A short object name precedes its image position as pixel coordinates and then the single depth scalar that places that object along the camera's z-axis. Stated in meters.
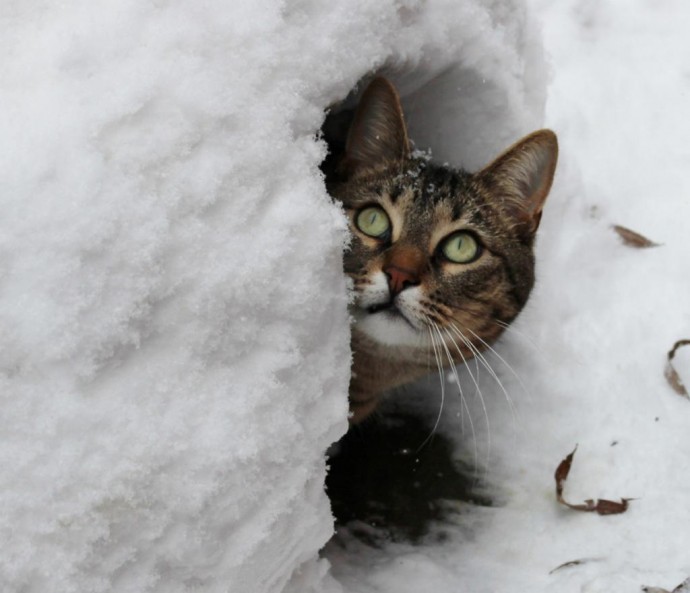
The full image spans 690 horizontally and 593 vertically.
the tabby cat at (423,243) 1.56
